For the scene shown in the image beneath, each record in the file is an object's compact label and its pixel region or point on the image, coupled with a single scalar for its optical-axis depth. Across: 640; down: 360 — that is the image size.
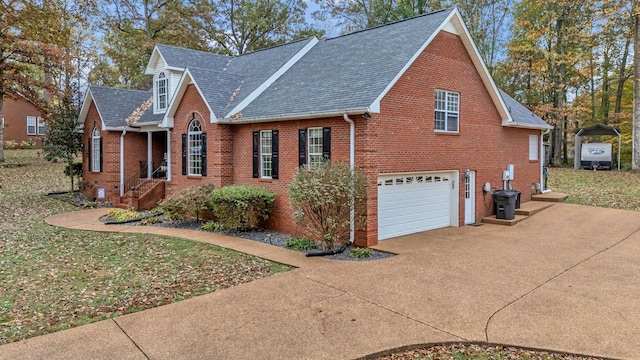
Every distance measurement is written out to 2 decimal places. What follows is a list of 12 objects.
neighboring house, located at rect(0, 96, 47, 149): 38.06
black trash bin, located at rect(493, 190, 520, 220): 13.77
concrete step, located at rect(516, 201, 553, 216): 14.59
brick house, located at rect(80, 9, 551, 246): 10.79
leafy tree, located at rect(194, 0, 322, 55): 30.38
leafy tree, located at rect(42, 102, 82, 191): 19.73
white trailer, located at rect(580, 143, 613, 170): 26.89
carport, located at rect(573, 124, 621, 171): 27.05
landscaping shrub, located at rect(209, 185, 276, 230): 11.93
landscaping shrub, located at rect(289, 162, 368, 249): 9.60
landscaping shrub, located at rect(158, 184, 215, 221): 13.19
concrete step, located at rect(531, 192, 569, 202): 16.84
